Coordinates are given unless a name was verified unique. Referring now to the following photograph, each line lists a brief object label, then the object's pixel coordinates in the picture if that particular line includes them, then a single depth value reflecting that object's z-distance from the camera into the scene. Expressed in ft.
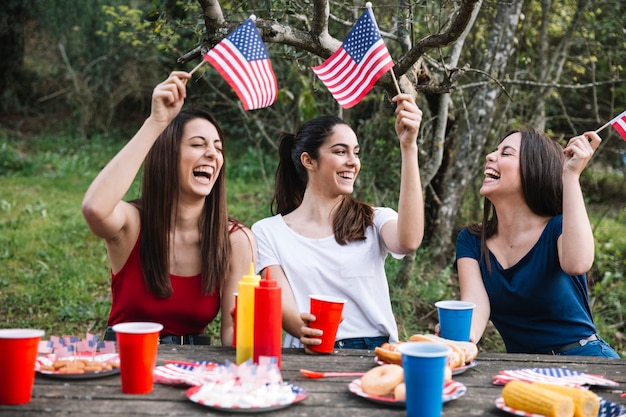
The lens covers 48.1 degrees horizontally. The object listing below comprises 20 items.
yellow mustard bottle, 6.39
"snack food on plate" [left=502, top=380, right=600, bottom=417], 5.41
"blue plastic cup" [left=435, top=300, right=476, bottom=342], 7.27
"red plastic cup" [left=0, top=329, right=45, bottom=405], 5.43
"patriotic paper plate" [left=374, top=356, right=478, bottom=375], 6.72
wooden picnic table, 5.42
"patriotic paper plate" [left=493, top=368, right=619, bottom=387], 6.47
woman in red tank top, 8.57
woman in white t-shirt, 9.25
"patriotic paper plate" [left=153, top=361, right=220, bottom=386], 6.02
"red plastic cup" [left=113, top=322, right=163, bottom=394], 5.62
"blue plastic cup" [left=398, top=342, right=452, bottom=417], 5.18
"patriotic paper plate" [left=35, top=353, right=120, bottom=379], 6.15
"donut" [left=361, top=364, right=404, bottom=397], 5.80
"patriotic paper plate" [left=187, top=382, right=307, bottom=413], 5.39
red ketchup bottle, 6.15
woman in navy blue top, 9.11
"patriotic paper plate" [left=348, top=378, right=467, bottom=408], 5.66
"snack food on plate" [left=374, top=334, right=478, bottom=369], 6.73
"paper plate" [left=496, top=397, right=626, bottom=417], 5.55
